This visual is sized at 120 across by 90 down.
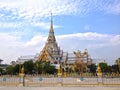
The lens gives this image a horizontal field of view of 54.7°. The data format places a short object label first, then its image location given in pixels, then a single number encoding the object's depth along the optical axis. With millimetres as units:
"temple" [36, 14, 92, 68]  51085
